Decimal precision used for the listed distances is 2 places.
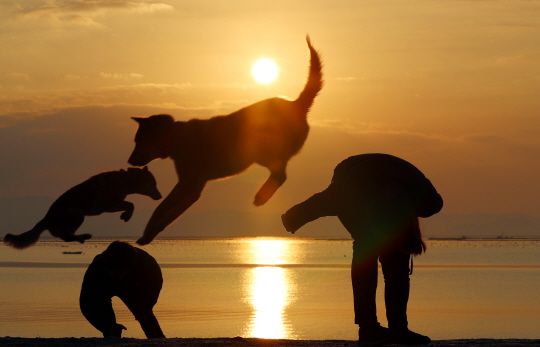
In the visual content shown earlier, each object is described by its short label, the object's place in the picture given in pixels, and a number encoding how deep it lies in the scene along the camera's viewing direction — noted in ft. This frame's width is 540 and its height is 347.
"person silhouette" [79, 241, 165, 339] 35.47
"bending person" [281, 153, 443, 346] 23.40
